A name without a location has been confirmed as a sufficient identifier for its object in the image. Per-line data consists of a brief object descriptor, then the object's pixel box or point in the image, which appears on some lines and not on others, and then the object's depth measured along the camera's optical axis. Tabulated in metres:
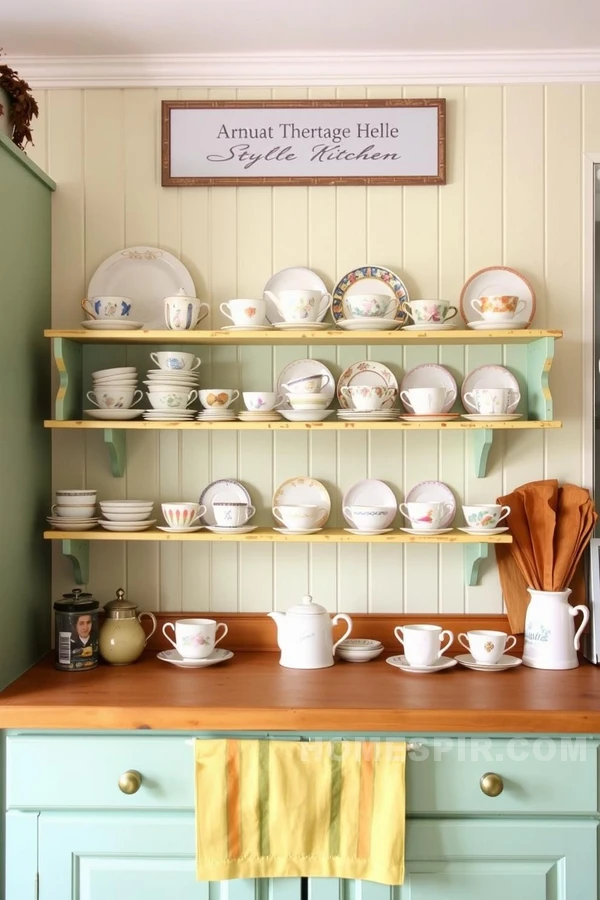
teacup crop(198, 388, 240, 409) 2.40
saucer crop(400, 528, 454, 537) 2.40
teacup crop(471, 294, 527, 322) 2.37
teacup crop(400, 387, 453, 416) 2.39
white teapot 2.34
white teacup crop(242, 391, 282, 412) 2.39
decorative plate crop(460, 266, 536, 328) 2.54
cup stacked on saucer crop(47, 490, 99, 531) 2.43
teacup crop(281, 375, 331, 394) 2.38
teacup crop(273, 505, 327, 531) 2.38
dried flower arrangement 2.23
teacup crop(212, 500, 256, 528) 2.40
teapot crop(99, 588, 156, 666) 2.40
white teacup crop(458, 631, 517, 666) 2.33
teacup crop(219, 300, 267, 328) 2.38
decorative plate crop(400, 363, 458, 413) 2.56
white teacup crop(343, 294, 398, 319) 2.38
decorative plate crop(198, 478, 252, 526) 2.58
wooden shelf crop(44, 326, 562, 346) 2.35
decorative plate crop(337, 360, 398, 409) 2.57
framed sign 2.56
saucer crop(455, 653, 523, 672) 2.34
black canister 2.35
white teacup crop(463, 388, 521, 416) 2.37
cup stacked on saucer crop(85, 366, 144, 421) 2.43
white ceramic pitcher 2.37
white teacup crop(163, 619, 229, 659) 2.37
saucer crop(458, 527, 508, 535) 2.40
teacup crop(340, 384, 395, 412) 2.38
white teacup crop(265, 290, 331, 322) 2.37
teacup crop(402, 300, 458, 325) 2.38
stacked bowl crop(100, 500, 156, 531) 2.43
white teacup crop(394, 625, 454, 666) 2.30
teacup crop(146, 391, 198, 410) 2.41
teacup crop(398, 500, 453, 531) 2.38
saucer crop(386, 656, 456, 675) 2.31
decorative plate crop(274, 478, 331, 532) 2.58
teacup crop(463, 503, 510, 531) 2.38
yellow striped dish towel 1.99
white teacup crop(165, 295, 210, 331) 2.41
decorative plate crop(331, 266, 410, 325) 2.56
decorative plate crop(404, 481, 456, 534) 2.57
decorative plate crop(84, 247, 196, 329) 2.58
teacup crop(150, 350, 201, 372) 2.44
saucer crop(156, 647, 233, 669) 2.37
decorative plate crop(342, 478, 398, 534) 2.57
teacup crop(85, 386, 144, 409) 2.44
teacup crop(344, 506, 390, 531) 2.39
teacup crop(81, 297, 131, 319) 2.42
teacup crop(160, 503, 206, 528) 2.40
